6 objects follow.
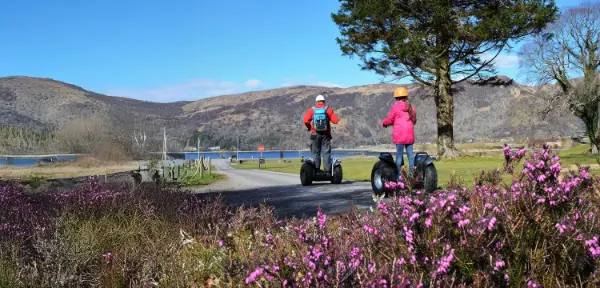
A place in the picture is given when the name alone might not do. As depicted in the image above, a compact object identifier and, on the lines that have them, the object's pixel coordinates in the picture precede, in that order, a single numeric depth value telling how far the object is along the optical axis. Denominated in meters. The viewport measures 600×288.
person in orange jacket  12.55
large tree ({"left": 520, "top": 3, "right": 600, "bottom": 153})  43.28
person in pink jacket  10.02
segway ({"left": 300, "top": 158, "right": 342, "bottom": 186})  13.55
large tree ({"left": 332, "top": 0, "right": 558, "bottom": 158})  26.61
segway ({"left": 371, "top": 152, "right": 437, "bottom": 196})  9.09
